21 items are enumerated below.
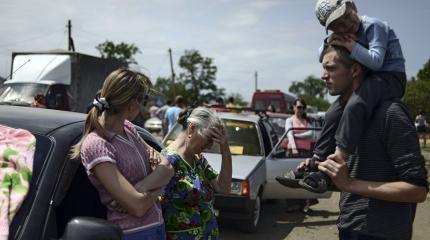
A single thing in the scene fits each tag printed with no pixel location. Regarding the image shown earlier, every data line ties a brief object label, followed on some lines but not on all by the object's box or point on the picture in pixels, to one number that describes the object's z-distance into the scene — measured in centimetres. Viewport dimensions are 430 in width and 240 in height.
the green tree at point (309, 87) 12181
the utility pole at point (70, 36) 3434
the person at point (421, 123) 2341
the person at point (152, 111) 2148
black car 180
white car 596
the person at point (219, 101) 1215
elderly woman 271
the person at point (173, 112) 1132
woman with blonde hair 195
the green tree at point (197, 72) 6906
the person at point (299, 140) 723
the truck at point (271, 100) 2426
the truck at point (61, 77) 1453
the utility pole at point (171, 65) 5006
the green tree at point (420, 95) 2734
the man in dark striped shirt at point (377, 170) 192
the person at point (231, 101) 1360
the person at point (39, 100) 972
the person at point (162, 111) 1466
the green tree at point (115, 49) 5869
